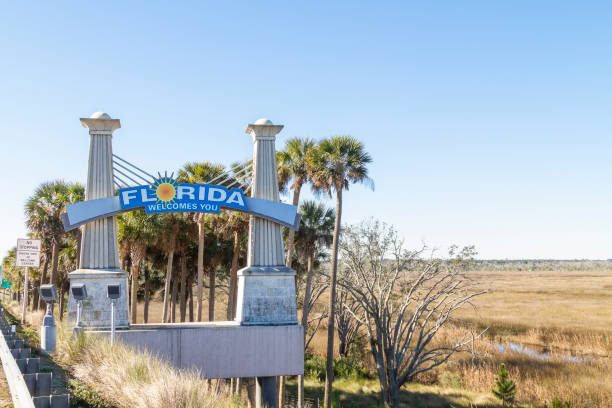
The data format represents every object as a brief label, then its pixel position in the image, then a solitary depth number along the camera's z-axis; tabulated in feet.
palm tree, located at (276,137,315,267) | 76.79
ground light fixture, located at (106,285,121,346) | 40.07
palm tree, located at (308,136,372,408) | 70.79
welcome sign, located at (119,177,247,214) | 55.93
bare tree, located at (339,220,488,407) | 75.05
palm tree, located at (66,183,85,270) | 90.02
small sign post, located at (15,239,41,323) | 66.28
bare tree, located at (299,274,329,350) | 84.12
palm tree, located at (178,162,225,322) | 82.69
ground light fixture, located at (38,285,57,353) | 39.73
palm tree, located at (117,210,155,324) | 80.79
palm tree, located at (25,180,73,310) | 103.81
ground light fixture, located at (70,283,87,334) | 42.45
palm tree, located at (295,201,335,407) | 99.66
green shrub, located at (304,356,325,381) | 94.43
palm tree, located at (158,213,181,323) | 85.70
